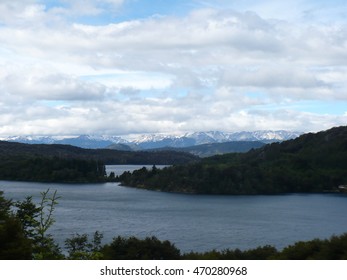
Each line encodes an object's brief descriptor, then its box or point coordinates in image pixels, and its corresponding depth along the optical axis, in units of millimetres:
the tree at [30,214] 25608
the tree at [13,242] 31297
